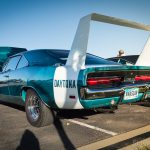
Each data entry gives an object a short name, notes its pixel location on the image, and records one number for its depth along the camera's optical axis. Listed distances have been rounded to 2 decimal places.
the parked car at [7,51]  9.20
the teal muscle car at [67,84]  3.64
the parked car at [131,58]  8.67
